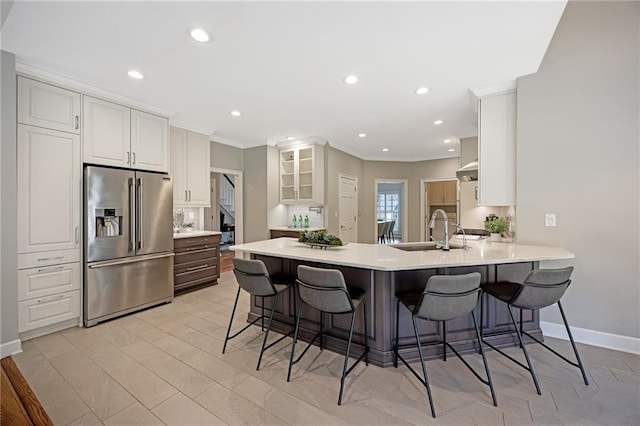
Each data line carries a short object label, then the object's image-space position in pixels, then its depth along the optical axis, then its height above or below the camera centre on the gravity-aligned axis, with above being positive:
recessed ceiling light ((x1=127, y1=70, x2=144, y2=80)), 2.80 +1.41
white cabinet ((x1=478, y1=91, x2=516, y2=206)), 3.00 +0.69
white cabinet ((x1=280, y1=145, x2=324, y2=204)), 5.54 +0.77
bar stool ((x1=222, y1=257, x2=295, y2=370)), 2.28 -0.56
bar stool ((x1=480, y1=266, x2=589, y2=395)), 2.02 -0.57
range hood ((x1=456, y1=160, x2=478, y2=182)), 3.58 +0.52
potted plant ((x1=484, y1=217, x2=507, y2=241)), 3.29 -0.17
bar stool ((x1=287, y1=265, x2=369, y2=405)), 1.94 -0.57
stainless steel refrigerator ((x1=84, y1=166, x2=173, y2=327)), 3.00 -0.35
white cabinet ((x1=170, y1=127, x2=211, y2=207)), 4.38 +0.73
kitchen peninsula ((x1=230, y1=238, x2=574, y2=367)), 2.18 -0.57
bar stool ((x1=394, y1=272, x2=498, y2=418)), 1.83 -0.58
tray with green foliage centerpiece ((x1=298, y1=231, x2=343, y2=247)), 2.72 -0.28
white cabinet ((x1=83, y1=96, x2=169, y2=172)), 3.09 +0.91
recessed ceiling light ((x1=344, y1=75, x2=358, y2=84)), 2.90 +1.41
